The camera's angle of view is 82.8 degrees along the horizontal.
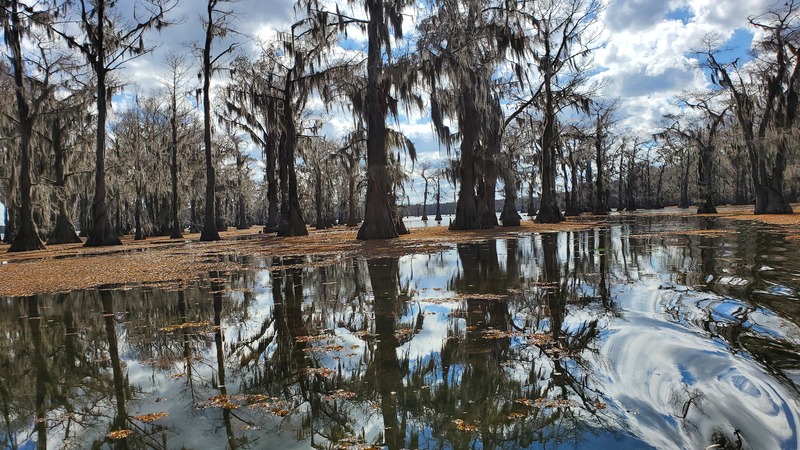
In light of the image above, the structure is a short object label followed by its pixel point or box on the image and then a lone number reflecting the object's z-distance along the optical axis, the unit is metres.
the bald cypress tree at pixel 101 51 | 20.42
